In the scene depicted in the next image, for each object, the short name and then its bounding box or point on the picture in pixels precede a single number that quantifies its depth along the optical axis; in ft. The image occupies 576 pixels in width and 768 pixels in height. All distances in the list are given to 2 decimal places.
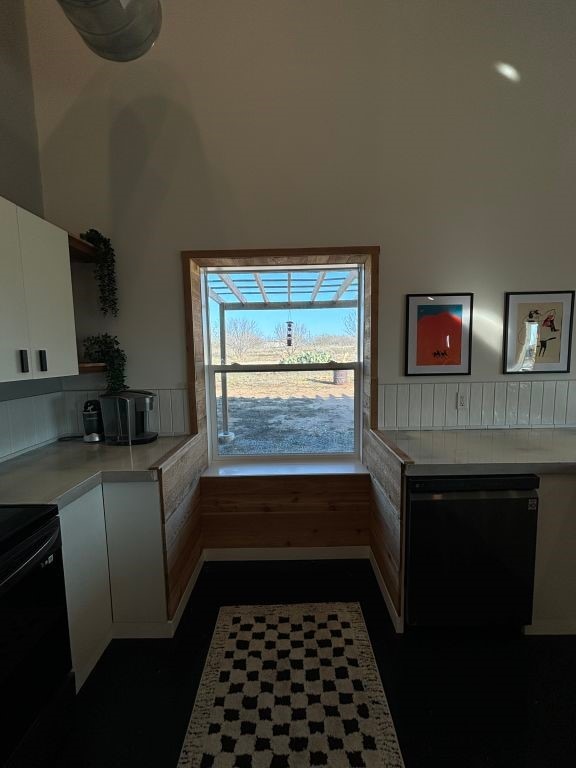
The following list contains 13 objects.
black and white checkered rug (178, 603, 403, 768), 4.08
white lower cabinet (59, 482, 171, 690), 5.07
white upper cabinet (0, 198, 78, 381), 4.93
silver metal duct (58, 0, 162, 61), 4.88
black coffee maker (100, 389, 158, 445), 6.93
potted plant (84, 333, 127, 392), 7.32
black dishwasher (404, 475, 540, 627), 5.42
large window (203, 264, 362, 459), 8.48
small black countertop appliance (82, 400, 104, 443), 7.19
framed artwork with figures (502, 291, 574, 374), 7.46
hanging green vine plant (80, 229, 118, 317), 7.07
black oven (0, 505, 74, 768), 3.44
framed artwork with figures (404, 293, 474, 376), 7.50
